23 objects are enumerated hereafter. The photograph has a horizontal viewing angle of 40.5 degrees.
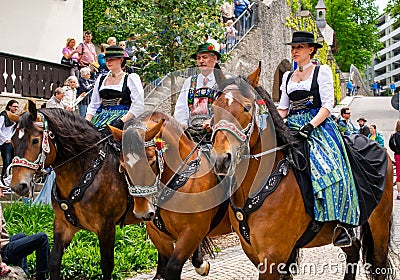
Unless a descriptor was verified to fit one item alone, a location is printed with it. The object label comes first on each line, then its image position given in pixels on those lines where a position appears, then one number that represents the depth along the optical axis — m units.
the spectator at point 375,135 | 17.11
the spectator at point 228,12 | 21.14
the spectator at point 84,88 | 14.01
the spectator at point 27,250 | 6.39
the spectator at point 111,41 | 14.29
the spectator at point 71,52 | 15.74
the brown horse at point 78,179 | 5.79
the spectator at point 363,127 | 15.07
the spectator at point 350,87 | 40.83
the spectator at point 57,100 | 12.08
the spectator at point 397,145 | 15.71
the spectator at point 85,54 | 15.70
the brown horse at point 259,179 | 4.57
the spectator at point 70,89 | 13.08
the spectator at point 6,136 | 11.72
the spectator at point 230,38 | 19.03
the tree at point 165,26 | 10.44
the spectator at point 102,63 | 14.85
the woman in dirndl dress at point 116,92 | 6.65
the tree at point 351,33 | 50.94
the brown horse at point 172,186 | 5.08
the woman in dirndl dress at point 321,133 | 5.05
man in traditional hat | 6.33
